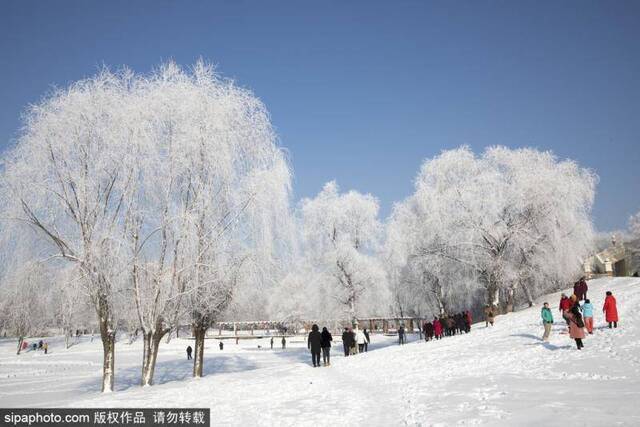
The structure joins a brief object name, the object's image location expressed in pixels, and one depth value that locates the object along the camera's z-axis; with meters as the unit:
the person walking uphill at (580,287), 21.08
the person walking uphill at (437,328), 26.77
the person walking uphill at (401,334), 32.12
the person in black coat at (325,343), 19.42
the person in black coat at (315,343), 19.09
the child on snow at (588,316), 16.59
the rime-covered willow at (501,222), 31.11
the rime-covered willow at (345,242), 37.53
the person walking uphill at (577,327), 14.49
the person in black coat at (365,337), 26.70
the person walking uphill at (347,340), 23.39
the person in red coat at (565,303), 18.15
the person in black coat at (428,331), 27.42
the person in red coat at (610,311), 17.00
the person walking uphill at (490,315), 26.39
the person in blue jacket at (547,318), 16.88
